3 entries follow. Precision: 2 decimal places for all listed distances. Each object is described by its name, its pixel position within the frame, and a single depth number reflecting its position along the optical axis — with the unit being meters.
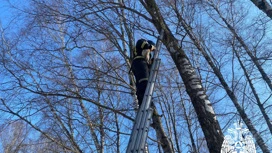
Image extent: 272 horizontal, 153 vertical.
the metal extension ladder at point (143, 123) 2.90
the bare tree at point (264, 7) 5.19
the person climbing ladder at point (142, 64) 4.83
